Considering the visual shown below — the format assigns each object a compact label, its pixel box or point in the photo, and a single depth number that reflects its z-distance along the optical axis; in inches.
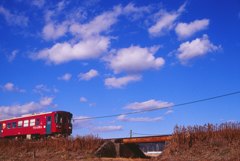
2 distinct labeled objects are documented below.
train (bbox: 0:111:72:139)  1535.4
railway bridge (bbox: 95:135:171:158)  901.2
